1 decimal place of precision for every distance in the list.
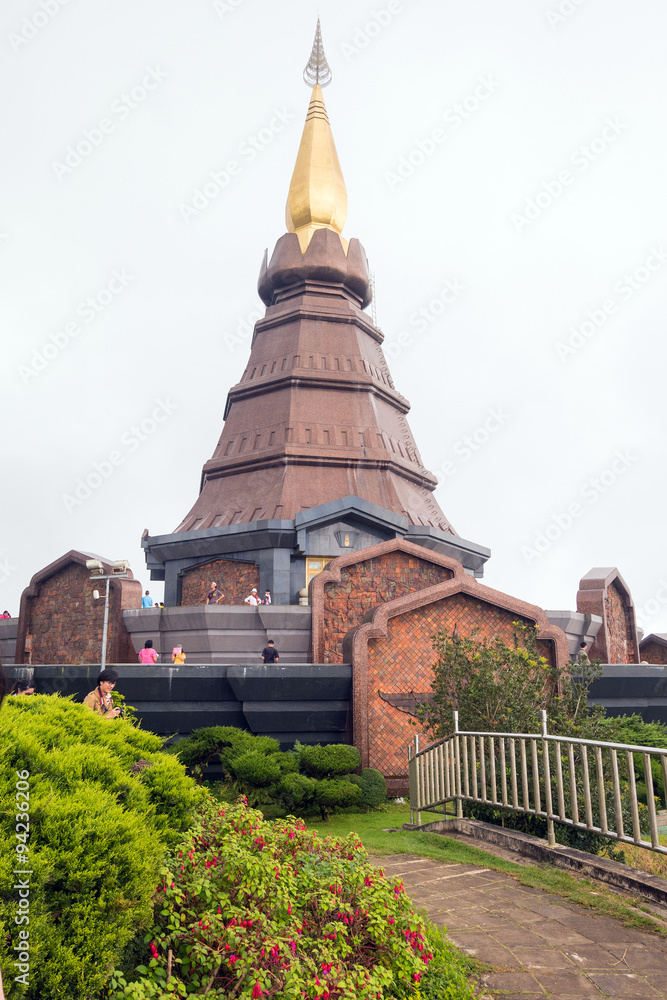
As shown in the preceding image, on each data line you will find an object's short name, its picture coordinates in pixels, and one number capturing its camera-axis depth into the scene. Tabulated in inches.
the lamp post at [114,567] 671.8
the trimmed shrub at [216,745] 427.2
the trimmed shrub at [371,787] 464.8
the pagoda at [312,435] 837.8
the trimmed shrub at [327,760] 446.6
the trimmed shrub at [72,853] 112.3
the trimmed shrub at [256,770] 403.5
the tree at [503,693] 351.6
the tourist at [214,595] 842.8
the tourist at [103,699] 288.4
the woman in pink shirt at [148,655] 650.2
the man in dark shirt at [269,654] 633.6
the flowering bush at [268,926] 134.3
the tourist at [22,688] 367.7
